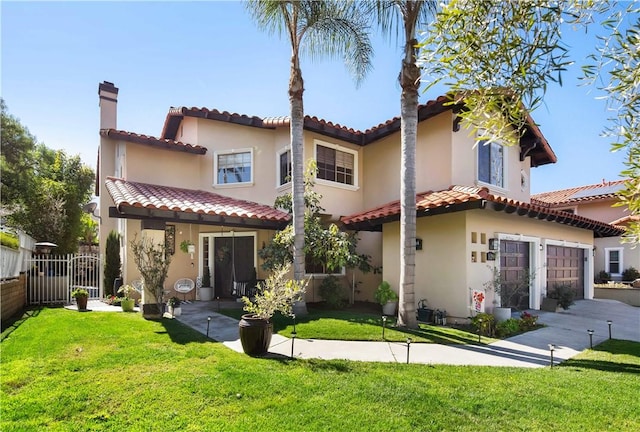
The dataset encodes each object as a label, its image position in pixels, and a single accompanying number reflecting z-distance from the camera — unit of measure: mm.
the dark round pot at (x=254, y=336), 7430
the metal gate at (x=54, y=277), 14219
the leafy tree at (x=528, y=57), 3395
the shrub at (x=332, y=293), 13766
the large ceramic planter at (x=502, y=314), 10992
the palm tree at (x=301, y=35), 11094
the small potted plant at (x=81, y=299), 12461
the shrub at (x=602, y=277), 20453
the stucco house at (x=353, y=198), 11633
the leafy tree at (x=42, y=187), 21766
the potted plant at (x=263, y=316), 7445
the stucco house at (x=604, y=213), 20531
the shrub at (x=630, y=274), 19609
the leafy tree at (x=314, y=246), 12055
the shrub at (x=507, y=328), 9805
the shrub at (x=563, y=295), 13500
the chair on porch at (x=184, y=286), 13977
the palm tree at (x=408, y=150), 9828
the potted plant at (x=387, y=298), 12359
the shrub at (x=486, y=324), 9719
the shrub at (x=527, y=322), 10484
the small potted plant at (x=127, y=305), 12316
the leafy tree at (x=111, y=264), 15191
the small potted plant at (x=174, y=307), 11762
